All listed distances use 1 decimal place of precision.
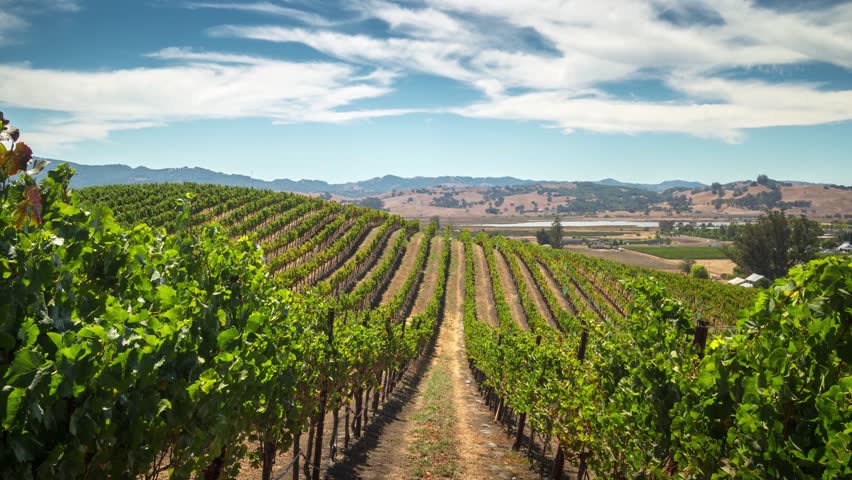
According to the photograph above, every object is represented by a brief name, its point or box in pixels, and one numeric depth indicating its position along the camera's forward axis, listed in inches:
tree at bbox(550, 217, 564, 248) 5965.6
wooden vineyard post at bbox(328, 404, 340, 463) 631.8
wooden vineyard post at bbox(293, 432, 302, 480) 449.1
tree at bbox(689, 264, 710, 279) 3929.6
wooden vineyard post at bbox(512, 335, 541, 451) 773.3
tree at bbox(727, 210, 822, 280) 3828.7
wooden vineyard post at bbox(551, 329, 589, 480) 480.3
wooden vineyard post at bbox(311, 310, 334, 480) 514.4
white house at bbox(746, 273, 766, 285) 3608.8
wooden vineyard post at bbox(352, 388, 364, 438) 783.7
